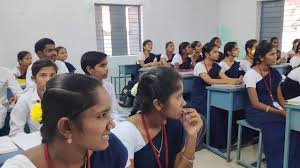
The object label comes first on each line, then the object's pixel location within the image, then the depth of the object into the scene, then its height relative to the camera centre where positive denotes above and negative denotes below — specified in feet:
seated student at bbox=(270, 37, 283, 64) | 16.66 +0.32
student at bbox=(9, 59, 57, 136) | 6.16 -1.13
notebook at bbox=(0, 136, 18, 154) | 4.47 -1.58
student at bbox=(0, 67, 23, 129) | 9.84 -1.22
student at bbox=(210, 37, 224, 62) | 16.76 -0.49
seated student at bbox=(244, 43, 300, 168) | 8.18 -1.78
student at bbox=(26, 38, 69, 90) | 11.93 -0.07
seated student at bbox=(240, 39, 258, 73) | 13.96 -0.44
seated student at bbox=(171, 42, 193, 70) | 17.78 -0.69
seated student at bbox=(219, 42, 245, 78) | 12.70 -0.71
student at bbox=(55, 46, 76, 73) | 14.91 -0.36
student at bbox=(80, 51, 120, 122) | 7.81 -0.47
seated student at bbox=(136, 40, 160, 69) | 18.90 -0.64
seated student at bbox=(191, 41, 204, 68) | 18.14 -0.33
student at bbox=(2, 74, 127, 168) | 2.68 -0.72
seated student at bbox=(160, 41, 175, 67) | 19.18 -0.47
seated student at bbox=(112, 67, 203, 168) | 4.06 -1.17
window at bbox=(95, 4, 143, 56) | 20.49 +1.39
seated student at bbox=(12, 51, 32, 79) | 13.67 -0.70
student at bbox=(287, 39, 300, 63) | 16.83 -0.31
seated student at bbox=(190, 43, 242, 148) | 10.61 -1.39
